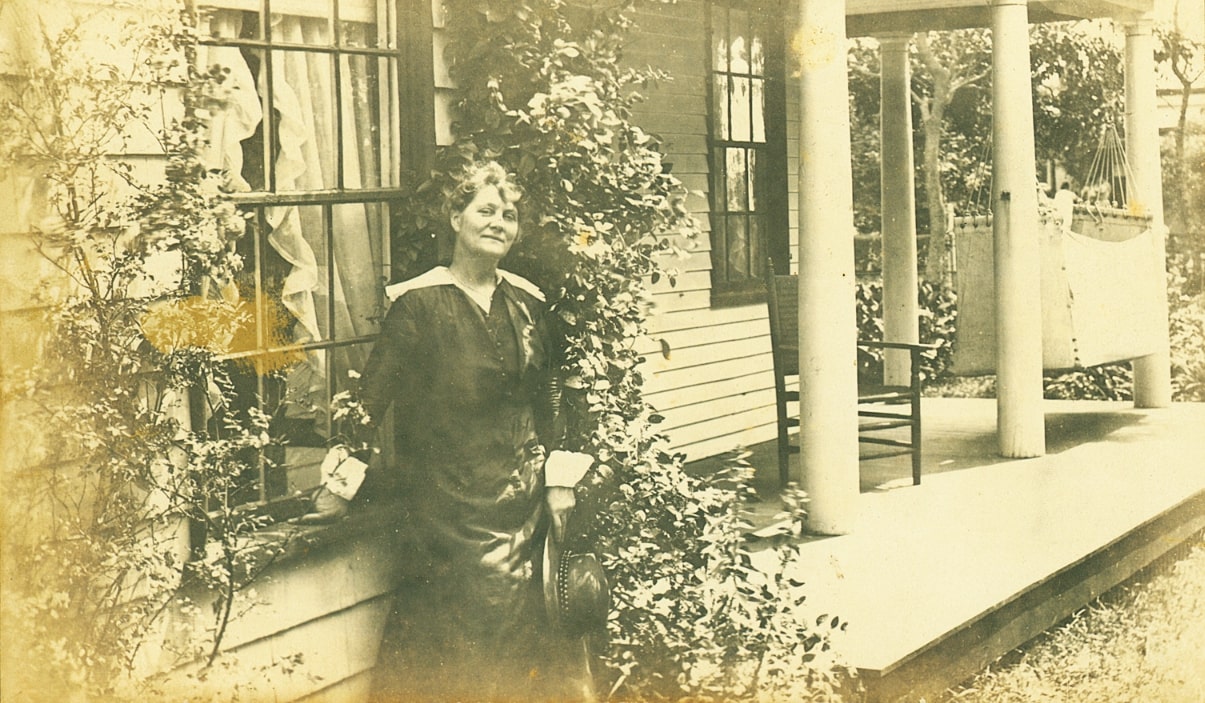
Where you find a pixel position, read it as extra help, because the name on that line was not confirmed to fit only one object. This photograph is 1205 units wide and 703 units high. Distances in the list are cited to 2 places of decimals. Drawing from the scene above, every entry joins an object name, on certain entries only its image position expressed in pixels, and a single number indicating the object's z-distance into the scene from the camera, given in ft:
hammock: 22.18
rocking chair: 20.51
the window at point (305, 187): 11.30
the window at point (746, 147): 24.06
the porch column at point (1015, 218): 21.68
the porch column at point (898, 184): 29.01
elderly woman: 12.57
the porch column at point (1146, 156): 22.98
